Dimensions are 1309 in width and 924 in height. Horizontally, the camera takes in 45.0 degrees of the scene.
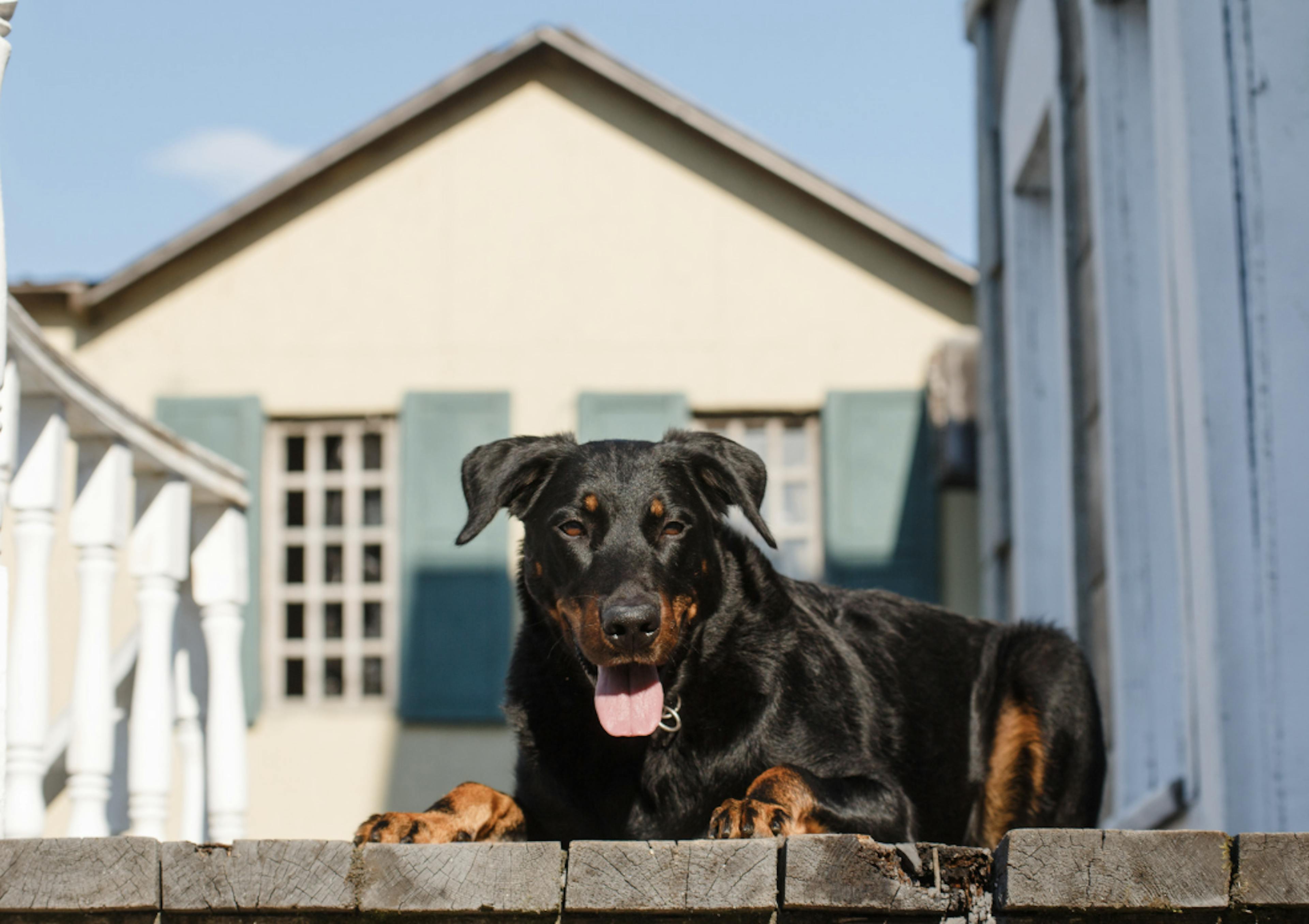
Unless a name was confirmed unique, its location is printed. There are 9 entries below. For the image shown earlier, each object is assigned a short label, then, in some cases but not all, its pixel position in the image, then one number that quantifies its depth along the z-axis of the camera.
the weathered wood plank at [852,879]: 2.20
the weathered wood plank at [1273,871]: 2.16
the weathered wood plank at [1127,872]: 2.16
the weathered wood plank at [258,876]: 2.26
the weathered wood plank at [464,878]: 2.26
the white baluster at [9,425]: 3.40
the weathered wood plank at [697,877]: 2.23
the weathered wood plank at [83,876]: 2.27
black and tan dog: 3.32
